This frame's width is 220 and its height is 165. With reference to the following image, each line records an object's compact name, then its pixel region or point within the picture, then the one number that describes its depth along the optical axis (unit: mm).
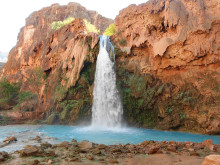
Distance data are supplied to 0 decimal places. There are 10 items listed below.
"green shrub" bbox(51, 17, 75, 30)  24402
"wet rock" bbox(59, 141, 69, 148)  6223
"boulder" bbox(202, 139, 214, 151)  6183
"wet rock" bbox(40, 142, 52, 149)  5992
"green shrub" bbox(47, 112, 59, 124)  16688
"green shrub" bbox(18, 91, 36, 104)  21009
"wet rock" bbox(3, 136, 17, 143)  7293
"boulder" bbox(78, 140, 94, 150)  5837
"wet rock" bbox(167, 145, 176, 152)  5447
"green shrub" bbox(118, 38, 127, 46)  17312
